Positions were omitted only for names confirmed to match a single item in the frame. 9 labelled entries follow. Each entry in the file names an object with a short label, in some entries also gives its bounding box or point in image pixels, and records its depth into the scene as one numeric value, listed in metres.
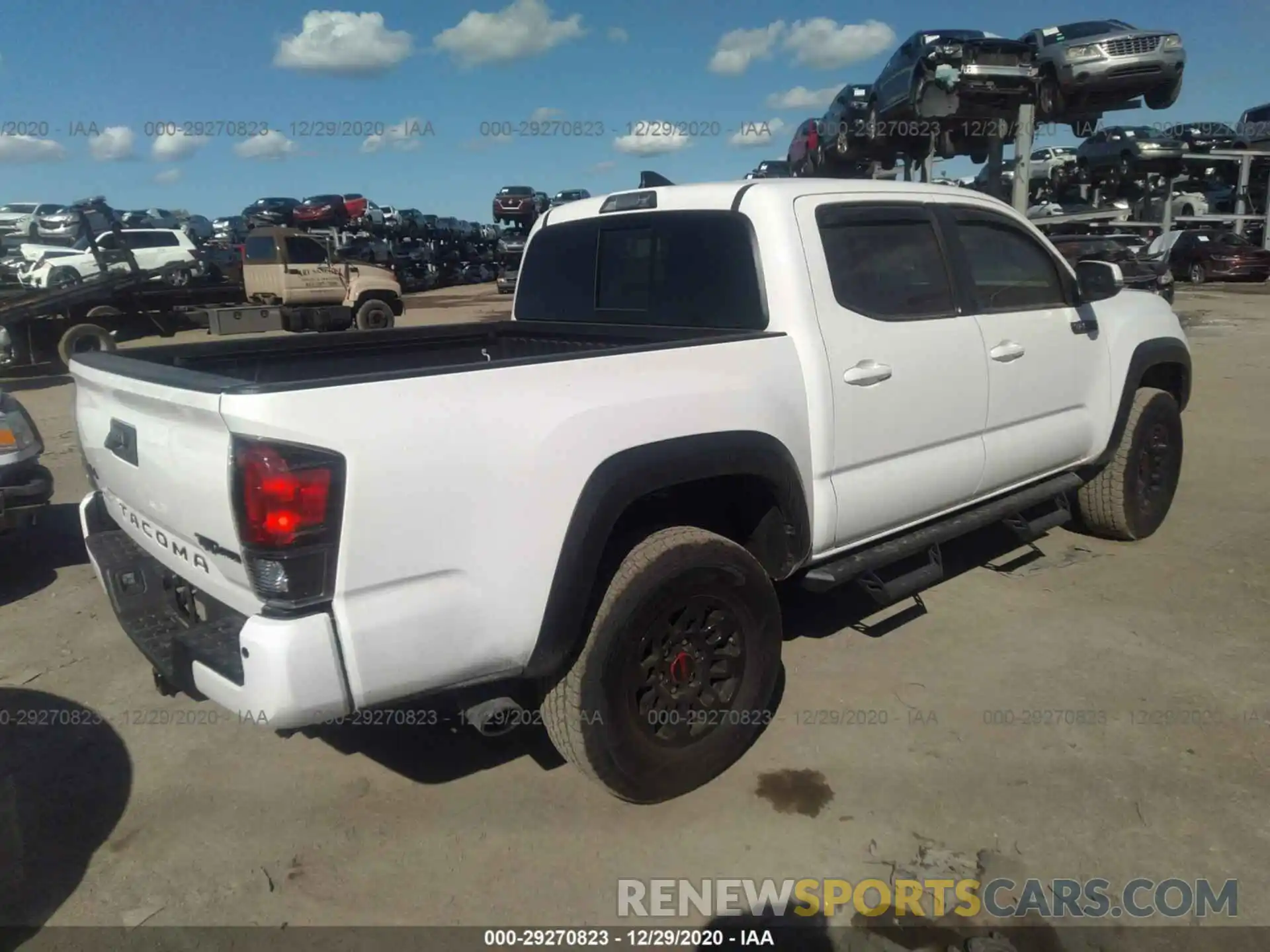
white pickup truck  2.27
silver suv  13.98
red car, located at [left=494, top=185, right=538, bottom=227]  34.50
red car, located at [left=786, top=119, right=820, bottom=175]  19.03
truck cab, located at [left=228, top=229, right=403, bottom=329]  17.31
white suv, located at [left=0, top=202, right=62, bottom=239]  21.69
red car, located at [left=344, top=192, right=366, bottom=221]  32.16
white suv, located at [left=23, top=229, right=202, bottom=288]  15.62
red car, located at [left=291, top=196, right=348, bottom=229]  30.64
